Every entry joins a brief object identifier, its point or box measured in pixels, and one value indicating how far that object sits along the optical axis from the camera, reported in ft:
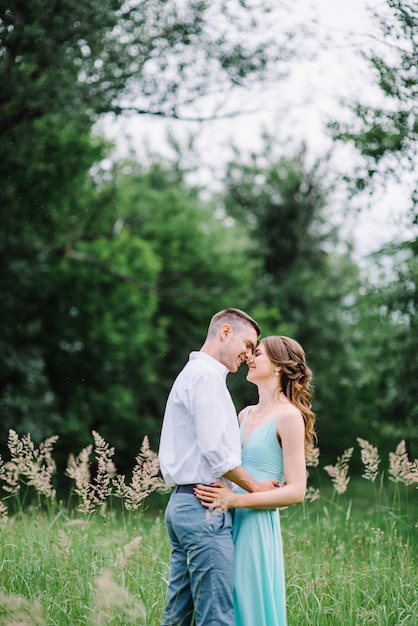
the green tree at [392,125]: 20.47
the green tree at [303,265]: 77.56
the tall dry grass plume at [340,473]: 15.55
